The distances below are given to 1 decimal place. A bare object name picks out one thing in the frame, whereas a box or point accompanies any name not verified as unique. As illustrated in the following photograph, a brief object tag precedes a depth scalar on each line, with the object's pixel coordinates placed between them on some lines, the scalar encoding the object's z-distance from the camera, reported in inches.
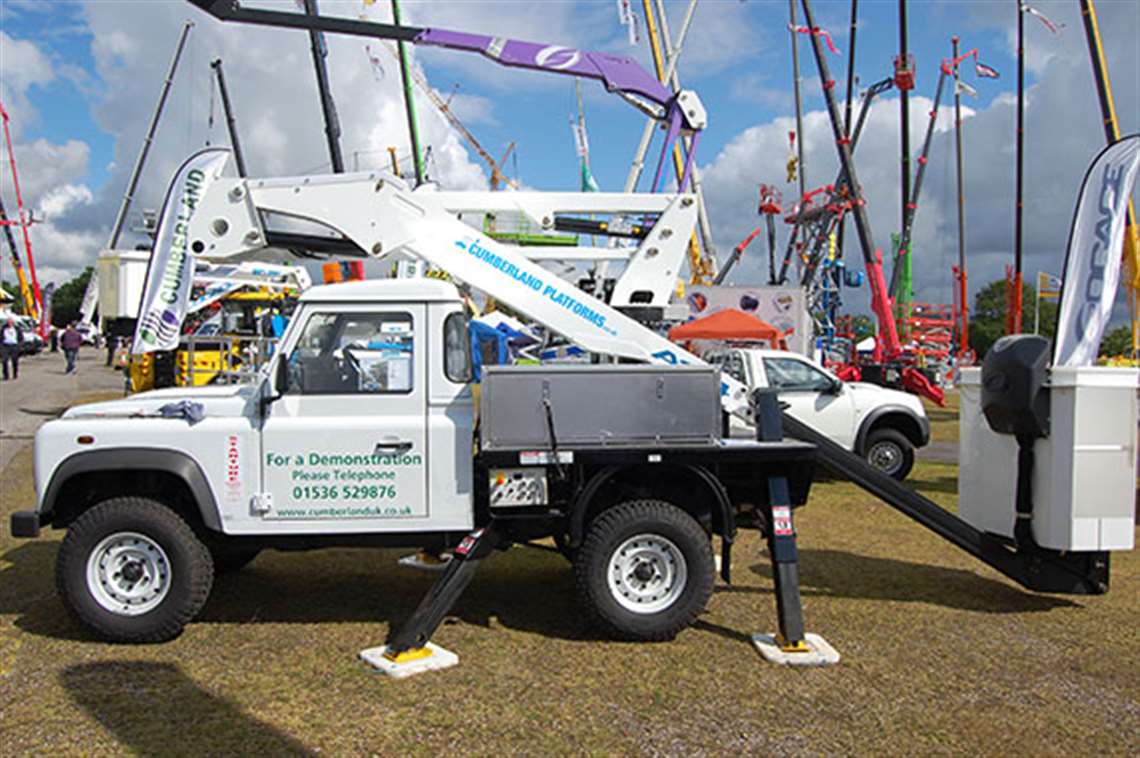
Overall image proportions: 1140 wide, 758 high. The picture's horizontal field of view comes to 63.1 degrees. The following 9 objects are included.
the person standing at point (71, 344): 1283.2
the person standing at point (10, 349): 1154.0
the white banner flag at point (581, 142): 1651.1
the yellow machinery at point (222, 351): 616.7
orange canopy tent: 716.7
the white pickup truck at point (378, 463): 224.4
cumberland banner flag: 285.4
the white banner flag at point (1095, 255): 280.7
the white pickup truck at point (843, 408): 474.0
